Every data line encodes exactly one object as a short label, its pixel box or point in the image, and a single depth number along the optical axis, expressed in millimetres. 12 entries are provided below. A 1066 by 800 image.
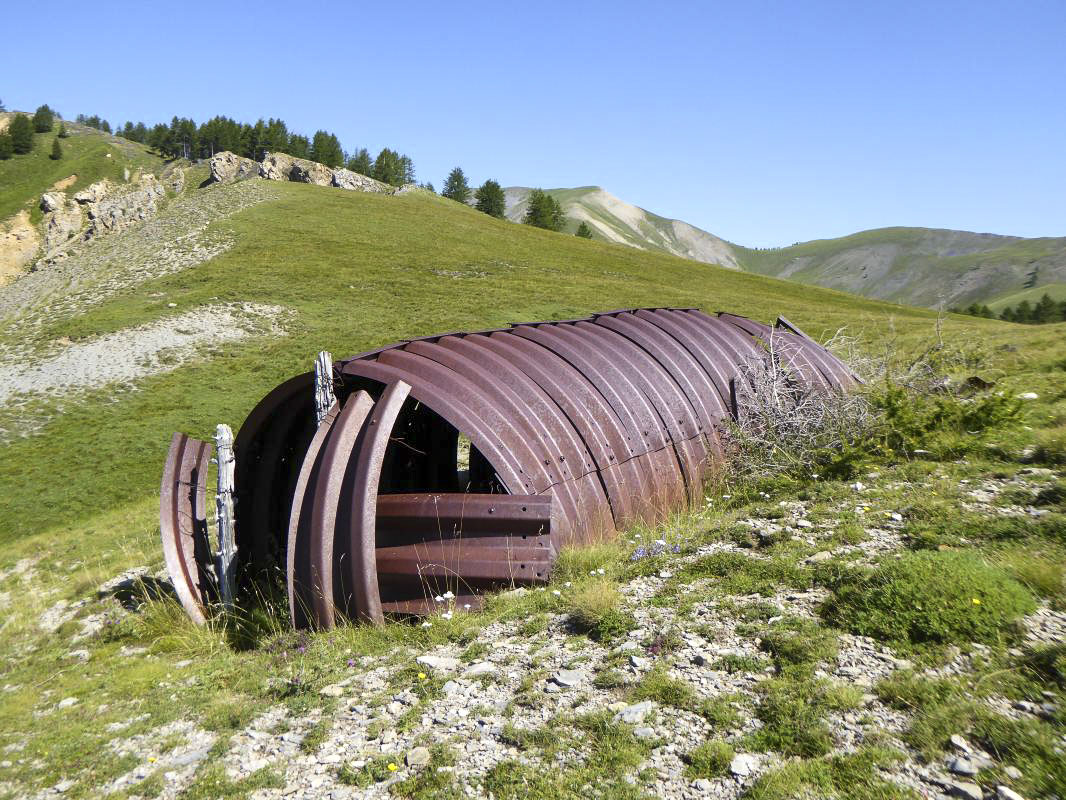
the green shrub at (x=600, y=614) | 5273
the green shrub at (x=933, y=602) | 4383
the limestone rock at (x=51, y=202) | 113062
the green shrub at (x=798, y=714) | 3674
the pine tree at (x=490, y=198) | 98062
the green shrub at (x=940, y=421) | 8234
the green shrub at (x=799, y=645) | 4379
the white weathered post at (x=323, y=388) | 7207
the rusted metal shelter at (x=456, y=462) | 6430
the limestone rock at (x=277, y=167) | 97875
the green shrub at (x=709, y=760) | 3625
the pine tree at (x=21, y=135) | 133875
